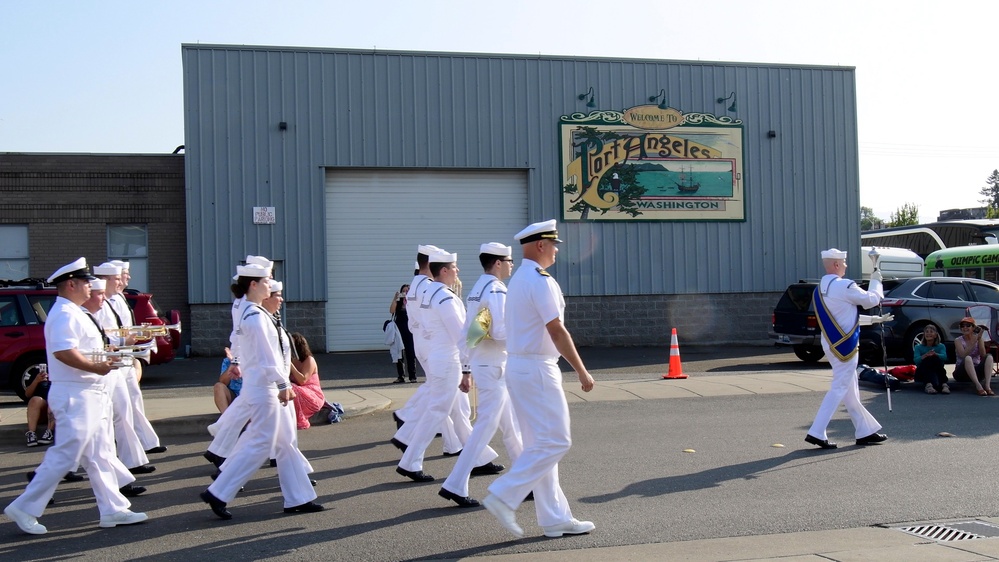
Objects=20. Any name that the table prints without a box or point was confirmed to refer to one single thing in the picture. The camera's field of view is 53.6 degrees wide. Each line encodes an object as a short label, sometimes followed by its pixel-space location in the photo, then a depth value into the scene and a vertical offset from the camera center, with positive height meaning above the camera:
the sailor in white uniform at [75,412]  6.60 -0.93
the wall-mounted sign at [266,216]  22.53 +1.30
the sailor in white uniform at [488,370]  7.29 -0.79
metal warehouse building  22.58 +2.22
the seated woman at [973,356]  13.84 -1.34
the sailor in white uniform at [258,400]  6.88 -0.89
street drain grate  6.37 -1.78
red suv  14.64 -0.77
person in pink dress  9.84 -1.21
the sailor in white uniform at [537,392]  6.09 -0.77
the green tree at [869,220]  96.86 +4.60
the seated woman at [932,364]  13.87 -1.43
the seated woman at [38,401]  9.70 -1.24
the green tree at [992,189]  124.69 +9.17
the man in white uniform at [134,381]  9.12 -0.98
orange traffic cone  16.14 -1.62
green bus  24.98 -0.02
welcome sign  24.39 +2.53
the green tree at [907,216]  66.15 +3.16
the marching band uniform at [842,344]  9.59 -0.79
